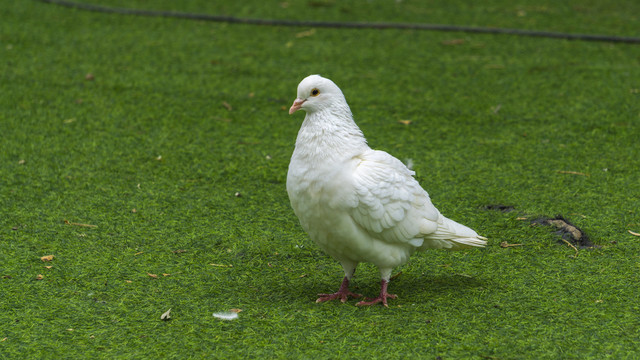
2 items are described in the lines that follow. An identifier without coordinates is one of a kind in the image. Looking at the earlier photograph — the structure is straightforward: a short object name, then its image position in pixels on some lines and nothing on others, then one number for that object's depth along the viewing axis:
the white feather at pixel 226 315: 6.20
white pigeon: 6.20
